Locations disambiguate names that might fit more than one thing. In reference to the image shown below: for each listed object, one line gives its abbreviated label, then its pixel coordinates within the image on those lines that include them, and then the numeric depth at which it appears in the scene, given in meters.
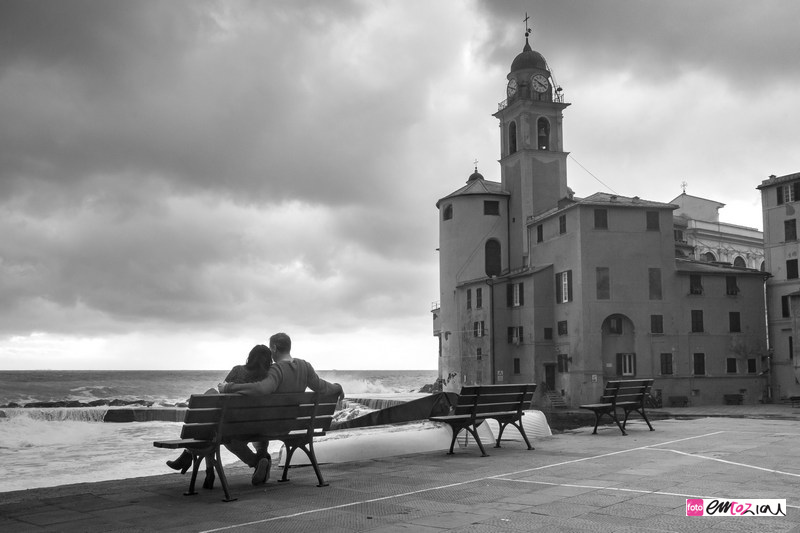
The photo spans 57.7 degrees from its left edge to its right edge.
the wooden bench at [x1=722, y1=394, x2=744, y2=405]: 43.97
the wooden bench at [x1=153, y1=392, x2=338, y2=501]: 6.96
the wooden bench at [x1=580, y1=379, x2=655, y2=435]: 13.48
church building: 44.38
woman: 7.81
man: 7.41
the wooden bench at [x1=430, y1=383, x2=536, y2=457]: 10.21
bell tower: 54.34
